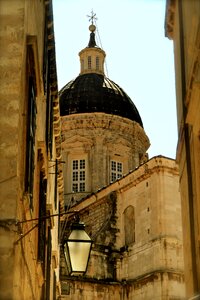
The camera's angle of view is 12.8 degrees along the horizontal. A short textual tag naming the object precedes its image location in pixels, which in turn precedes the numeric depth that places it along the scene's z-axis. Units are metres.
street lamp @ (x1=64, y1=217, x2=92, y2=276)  13.78
